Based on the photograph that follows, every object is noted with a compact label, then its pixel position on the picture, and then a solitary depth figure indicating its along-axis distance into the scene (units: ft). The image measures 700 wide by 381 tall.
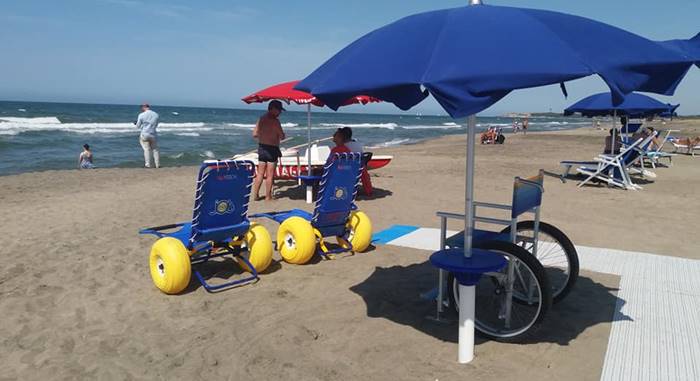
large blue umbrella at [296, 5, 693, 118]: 8.18
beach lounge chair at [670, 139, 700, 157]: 65.82
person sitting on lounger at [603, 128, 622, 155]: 42.77
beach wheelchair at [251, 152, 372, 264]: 18.06
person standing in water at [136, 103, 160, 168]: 45.01
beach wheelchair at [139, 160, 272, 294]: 15.25
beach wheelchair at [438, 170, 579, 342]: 11.55
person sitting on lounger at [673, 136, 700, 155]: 65.41
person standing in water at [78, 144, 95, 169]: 49.45
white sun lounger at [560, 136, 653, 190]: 35.45
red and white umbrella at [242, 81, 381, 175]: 27.22
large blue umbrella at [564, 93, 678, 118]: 35.83
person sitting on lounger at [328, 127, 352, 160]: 26.40
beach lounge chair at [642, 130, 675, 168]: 47.36
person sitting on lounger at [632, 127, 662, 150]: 40.73
